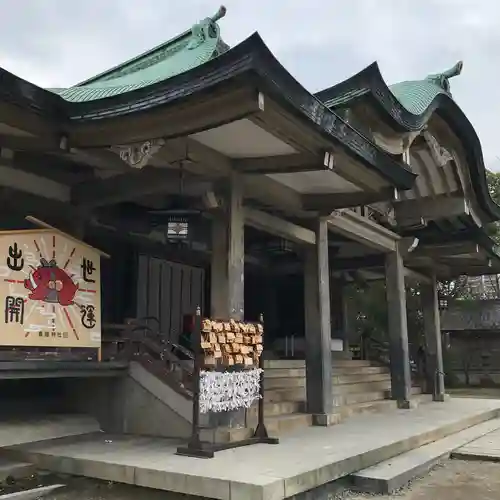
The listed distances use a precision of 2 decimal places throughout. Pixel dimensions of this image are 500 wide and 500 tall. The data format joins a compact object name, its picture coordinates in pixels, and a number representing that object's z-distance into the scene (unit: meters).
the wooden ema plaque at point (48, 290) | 6.25
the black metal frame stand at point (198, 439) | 5.66
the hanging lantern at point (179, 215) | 7.14
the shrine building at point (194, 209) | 5.75
